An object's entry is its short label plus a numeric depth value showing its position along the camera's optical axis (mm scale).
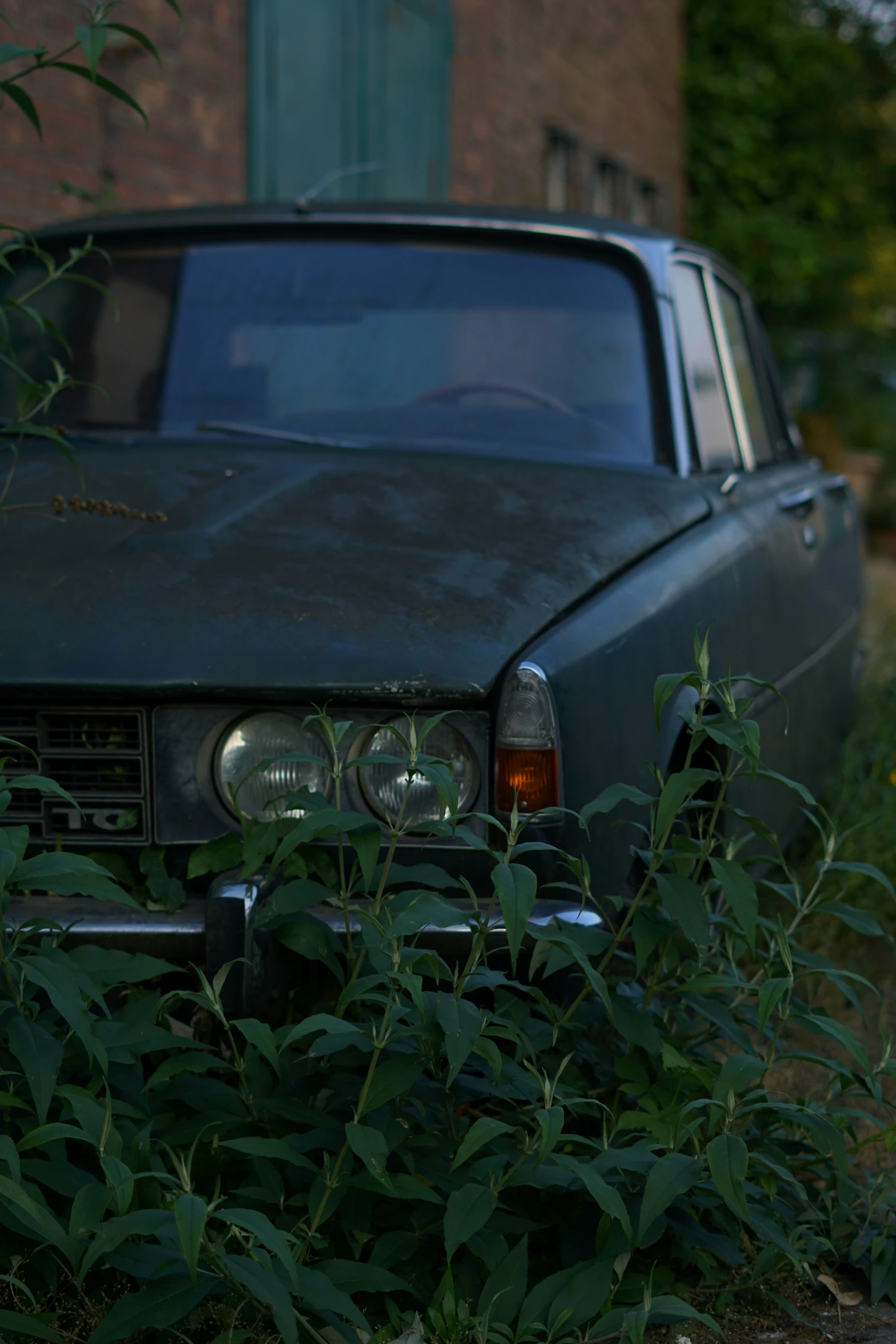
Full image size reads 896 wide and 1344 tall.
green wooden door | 7496
